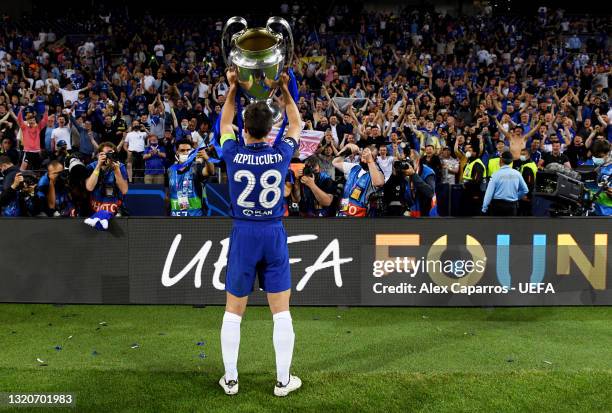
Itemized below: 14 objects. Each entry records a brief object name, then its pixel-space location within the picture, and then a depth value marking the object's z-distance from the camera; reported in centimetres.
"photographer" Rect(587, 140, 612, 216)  828
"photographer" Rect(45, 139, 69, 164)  1093
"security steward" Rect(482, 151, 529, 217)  893
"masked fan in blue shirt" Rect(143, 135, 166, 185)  1246
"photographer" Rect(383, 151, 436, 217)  827
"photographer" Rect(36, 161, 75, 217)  814
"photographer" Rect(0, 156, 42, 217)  806
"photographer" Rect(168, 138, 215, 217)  851
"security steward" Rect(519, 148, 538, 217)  992
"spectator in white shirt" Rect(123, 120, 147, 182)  1373
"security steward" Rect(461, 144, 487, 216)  1081
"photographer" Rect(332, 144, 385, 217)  820
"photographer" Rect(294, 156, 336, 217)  830
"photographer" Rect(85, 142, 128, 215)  793
